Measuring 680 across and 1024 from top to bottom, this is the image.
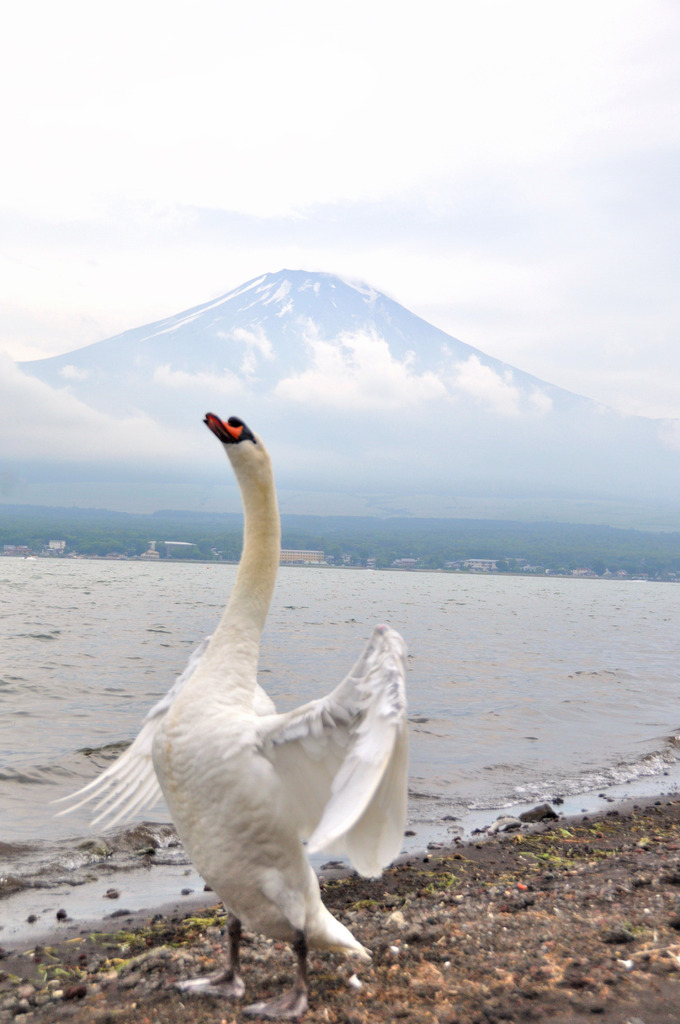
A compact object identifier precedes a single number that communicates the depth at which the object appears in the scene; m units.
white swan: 3.96
